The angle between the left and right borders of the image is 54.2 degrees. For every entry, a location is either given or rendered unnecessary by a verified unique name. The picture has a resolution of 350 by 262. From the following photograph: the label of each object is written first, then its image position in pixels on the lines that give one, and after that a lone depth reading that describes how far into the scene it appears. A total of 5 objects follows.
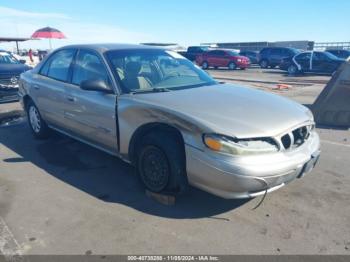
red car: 26.49
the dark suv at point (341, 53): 24.35
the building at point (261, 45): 42.82
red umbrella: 23.27
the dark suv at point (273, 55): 27.25
